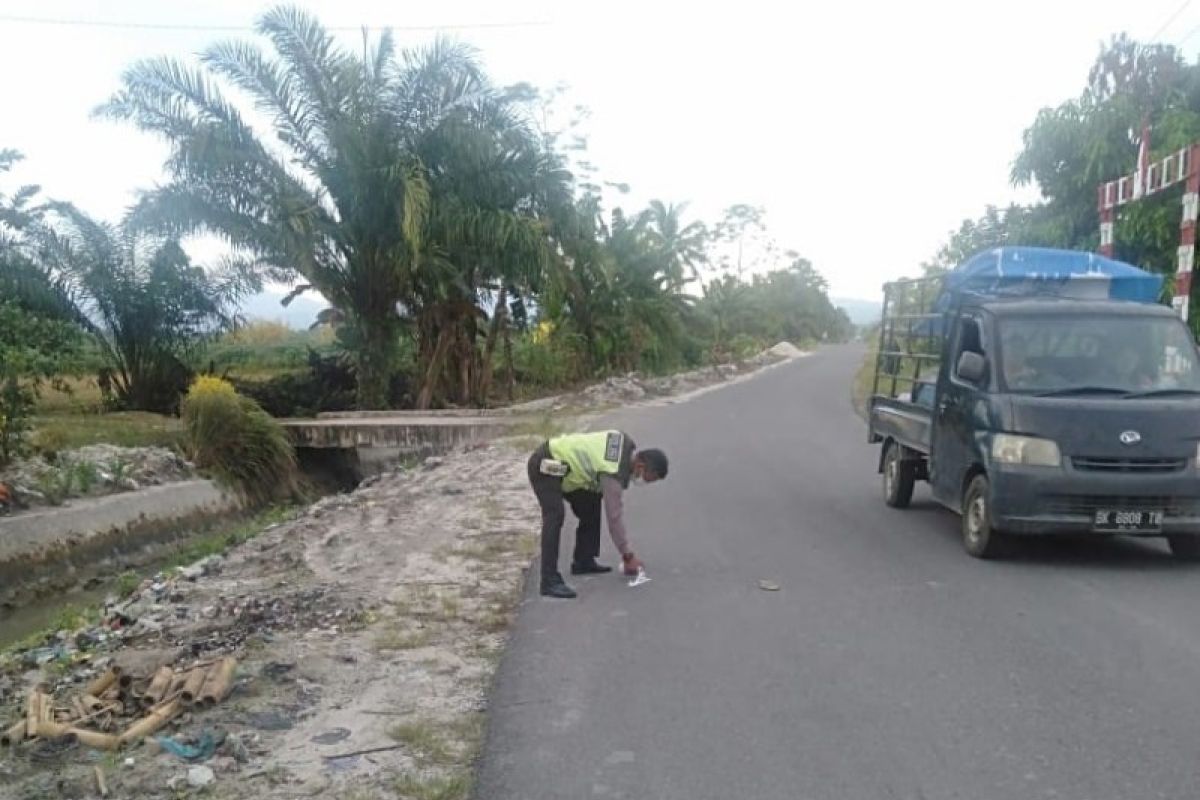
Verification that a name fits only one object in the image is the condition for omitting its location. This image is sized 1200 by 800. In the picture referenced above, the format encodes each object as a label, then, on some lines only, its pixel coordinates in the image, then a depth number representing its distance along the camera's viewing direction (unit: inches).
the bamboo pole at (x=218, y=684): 213.3
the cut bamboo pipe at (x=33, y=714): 203.2
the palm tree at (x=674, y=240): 1537.9
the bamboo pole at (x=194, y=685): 212.8
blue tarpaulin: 399.5
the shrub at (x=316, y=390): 1205.1
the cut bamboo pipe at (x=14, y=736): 203.5
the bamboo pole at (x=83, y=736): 196.5
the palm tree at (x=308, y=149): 945.5
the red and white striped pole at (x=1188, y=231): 506.3
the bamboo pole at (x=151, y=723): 197.8
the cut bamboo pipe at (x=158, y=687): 215.9
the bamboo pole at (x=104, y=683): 226.2
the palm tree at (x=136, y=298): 1082.1
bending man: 295.0
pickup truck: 318.7
